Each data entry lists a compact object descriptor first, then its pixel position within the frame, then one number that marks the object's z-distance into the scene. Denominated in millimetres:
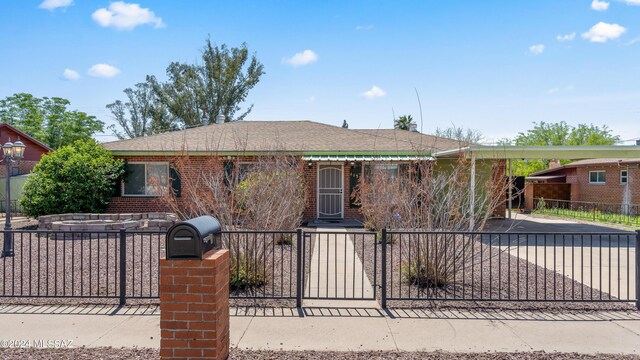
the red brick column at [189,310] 3596
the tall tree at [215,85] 37562
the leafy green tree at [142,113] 41750
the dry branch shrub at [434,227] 6754
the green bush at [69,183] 15266
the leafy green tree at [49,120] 44156
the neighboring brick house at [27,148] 27359
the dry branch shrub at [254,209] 6703
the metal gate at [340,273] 6479
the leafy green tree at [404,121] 42869
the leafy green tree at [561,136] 43219
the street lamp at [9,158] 9690
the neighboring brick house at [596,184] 22938
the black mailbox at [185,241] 3576
